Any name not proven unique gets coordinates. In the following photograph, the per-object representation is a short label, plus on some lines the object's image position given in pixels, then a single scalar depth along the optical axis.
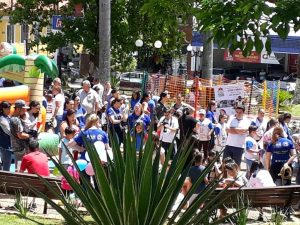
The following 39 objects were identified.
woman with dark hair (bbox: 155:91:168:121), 17.60
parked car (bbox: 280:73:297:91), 38.12
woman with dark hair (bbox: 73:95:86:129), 15.97
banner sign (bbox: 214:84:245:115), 19.08
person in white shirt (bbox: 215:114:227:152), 15.70
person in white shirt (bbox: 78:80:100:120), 17.12
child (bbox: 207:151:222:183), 11.15
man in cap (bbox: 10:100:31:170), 12.64
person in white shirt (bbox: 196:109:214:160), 15.64
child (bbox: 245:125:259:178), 13.11
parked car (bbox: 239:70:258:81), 49.94
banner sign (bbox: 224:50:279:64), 43.61
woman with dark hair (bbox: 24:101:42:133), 13.92
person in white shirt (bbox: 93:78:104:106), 19.78
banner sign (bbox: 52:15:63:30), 29.84
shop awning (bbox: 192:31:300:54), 42.75
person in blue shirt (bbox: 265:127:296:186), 12.50
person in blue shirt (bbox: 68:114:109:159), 11.14
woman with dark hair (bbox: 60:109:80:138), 13.09
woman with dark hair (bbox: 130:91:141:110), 18.62
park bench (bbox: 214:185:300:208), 10.48
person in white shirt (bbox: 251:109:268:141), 15.53
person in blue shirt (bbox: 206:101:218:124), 16.56
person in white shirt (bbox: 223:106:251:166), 13.93
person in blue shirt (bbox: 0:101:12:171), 12.67
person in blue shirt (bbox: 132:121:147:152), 13.70
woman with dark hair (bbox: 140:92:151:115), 16.81
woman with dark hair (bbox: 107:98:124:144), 16.06
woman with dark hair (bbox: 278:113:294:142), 14.03
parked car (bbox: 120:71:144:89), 35.14
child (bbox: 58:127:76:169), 11.91
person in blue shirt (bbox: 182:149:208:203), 10.55
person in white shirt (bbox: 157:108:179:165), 15.23
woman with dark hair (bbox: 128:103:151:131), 15.40
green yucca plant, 6.04
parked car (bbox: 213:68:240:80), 49.92
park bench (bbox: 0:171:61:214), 10.51
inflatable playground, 19.03
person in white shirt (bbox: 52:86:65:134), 16.50
